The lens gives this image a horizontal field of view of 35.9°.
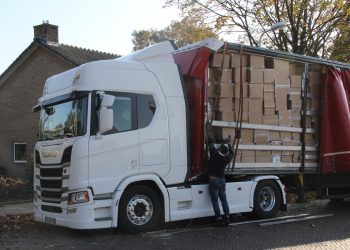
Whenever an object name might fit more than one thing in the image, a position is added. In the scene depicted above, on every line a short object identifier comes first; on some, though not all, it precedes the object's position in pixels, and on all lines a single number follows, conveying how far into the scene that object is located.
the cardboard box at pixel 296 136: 12.19
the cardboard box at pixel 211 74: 10.90
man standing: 10.48
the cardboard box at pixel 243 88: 11.24
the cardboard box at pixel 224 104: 10.98
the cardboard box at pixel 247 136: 11.32
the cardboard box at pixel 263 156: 11.55
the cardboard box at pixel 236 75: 11.23
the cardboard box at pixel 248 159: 11.34
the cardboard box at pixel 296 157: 12.22
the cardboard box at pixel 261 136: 11.55
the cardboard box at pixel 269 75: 11.66
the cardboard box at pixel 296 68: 12.26
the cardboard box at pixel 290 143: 12.04
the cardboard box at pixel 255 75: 11.43
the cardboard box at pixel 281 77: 11.85
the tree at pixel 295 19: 21.66
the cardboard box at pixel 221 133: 10.96
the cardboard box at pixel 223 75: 11.01
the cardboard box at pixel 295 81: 12.16
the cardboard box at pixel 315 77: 12.63
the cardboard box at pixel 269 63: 11.77
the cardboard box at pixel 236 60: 11.21
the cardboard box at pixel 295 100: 12.14
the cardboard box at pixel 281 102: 11.84
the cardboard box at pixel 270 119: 11.66
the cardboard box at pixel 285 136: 11.98
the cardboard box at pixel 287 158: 12.02
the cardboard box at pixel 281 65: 11.87
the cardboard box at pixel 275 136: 11.77
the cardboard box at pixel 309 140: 12.44
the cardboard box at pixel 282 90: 11.85
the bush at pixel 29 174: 21.87
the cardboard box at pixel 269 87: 11.65
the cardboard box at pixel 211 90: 10.89
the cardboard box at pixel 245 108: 11.32
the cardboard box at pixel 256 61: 11.45
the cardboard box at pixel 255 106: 11.42
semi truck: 9.44
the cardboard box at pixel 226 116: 10.99
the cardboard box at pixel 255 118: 11.43
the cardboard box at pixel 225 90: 11.02
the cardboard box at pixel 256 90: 11.44
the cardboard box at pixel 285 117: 11.89
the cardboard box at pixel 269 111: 11.65
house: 28.06
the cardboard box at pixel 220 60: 10.92
